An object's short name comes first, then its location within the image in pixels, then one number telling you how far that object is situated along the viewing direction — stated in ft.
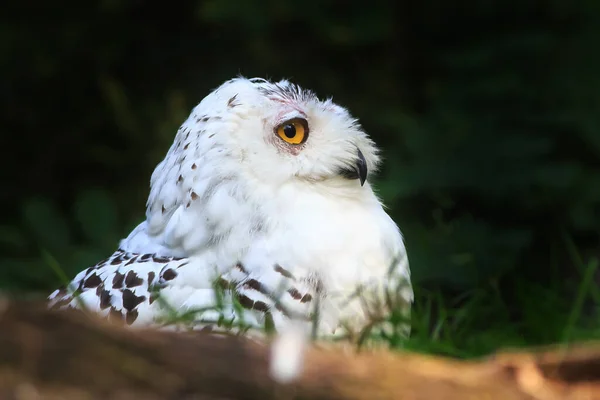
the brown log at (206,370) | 11.36
